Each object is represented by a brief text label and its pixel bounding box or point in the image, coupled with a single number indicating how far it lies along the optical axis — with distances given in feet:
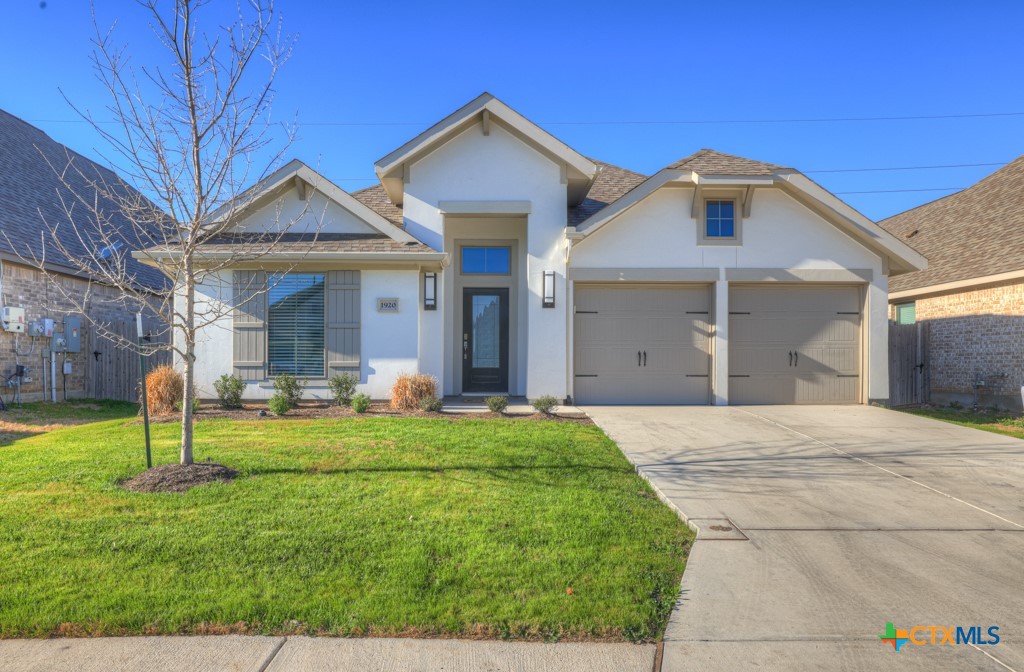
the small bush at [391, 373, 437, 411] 34.30
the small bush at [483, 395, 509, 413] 32.86
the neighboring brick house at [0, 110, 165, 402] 42.01
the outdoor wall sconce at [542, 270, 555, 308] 38.34
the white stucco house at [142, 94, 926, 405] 37.11
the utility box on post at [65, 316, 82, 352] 46.80
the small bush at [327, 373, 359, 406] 35.68
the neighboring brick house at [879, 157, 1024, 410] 41.18
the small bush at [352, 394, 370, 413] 32.94
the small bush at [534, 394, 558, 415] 32.73
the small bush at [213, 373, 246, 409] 34.81
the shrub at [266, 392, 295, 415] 31.94
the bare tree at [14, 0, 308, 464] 19.40
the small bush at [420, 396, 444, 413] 32.83
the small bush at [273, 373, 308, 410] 35.40
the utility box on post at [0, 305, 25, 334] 40.50
